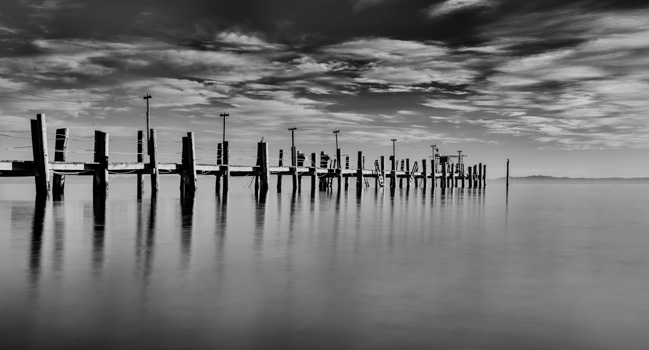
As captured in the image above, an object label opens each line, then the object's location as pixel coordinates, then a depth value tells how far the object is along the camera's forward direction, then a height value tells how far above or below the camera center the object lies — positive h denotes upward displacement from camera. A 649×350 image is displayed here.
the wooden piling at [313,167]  48.03 -0.01
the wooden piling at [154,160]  30.05 +0.25
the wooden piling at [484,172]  101.44 -0.48
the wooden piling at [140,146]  30.68 +0.99
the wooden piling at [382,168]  63.45 -0.07
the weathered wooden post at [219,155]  37.78 +0.70
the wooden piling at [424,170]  75.12 -0.20
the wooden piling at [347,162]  56.53 +0.53
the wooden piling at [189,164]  32.31 +0.06
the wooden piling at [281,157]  43.91 +0.68
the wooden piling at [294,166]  44.41 +0.05
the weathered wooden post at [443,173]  78.91 -0.68
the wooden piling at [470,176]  94.48 -1.15
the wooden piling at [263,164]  39.47 +0.15
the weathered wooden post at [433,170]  77.25 -0.26
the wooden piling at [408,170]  74.62 -0.23
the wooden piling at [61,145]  27.06 +0.87
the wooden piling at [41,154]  23.72 +0.38
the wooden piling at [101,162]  27.31 +0.09
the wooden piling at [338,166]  53.15 +0.07
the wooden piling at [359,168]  56.76 -0.05
